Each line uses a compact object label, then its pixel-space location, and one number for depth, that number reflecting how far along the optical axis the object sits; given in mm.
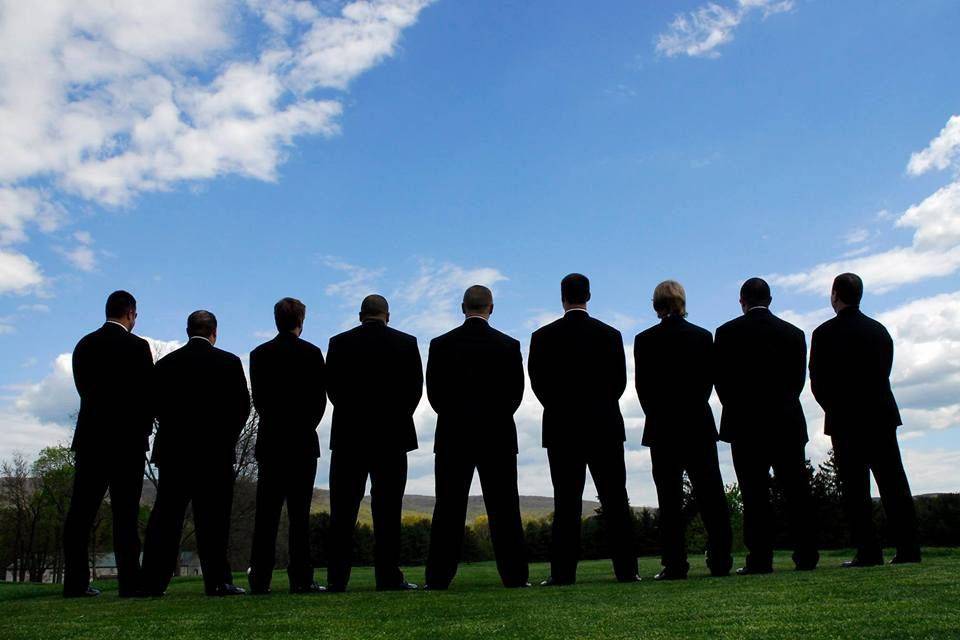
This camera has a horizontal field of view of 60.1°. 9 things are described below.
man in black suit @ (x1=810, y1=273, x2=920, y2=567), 7730
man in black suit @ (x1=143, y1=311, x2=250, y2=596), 7617
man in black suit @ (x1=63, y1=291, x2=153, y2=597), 7773
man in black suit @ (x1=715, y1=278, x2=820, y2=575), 7520
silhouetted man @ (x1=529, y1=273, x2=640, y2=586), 7363
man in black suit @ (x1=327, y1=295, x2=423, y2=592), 7652
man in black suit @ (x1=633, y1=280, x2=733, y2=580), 7449
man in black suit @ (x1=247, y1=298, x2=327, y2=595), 7691
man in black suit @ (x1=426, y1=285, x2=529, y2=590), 7395
